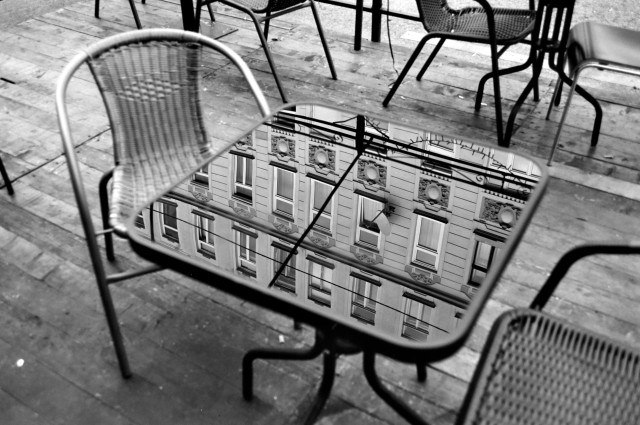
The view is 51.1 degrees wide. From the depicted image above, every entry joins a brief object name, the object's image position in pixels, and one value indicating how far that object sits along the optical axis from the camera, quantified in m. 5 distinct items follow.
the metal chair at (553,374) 1.27
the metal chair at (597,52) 2.69
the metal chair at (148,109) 1.94
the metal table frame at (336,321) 1.19
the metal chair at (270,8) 3.21
